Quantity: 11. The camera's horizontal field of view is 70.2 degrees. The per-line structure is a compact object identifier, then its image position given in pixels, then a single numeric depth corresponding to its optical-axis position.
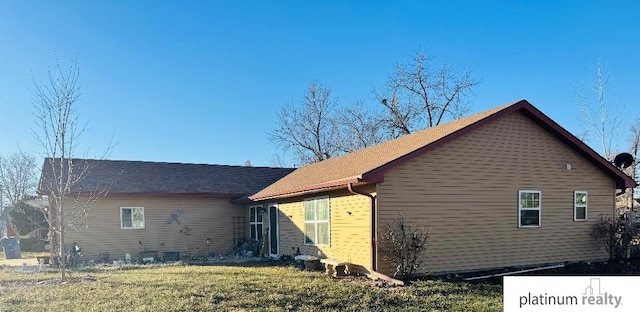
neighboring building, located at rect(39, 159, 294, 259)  15.73
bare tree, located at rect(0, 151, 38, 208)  39.50
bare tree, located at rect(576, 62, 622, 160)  24.34
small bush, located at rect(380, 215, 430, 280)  9.67
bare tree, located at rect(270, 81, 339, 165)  32.12
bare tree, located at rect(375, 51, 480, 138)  29.03
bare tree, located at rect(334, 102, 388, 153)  30.25
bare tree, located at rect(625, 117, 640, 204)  27.48
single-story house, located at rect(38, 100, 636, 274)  10.19
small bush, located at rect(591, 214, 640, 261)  12.19
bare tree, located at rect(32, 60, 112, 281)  11.29
